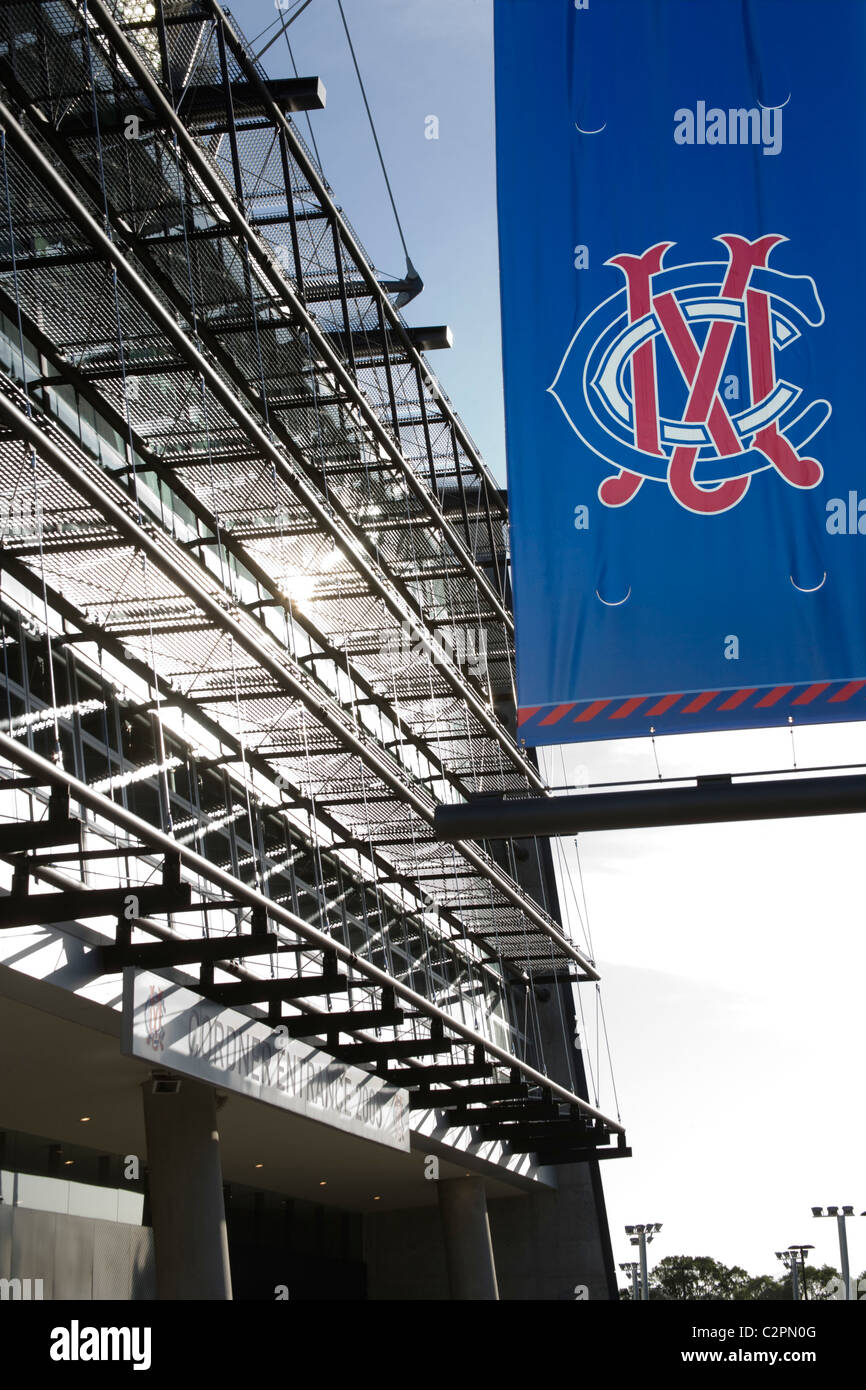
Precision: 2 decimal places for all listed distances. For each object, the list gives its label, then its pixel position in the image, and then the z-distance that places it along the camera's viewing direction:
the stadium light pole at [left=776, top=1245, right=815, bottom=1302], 51.44
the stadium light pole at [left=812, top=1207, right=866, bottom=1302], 47.41
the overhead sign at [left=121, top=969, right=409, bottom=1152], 19.30
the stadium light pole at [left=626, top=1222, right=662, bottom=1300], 47.59
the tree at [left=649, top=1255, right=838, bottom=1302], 80.25
